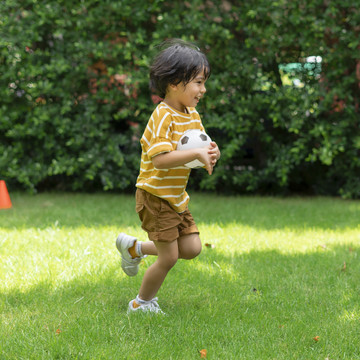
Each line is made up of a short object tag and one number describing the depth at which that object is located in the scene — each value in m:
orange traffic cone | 12.66
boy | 5.75
